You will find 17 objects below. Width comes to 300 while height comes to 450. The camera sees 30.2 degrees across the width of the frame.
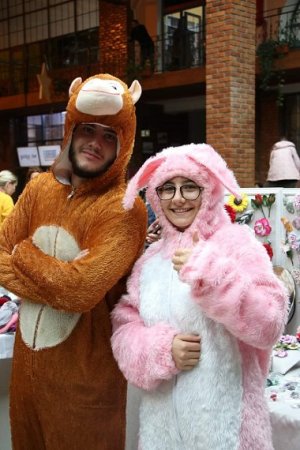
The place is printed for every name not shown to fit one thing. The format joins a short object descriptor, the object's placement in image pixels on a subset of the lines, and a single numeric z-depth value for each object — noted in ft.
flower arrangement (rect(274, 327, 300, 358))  7.77
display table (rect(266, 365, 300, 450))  6.37
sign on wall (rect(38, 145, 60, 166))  35.42
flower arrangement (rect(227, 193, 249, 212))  9.03
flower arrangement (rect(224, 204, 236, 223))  8.85
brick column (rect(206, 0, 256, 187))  24.26
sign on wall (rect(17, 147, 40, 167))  37.47
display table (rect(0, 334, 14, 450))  8.49
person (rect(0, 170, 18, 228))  22.99
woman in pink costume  4.54
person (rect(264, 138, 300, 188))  15.93
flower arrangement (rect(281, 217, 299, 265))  9.07
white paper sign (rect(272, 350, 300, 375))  7.48
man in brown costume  5.74
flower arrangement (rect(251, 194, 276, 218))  9.10
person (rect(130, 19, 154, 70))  37.58
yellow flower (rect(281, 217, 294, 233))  9.11
